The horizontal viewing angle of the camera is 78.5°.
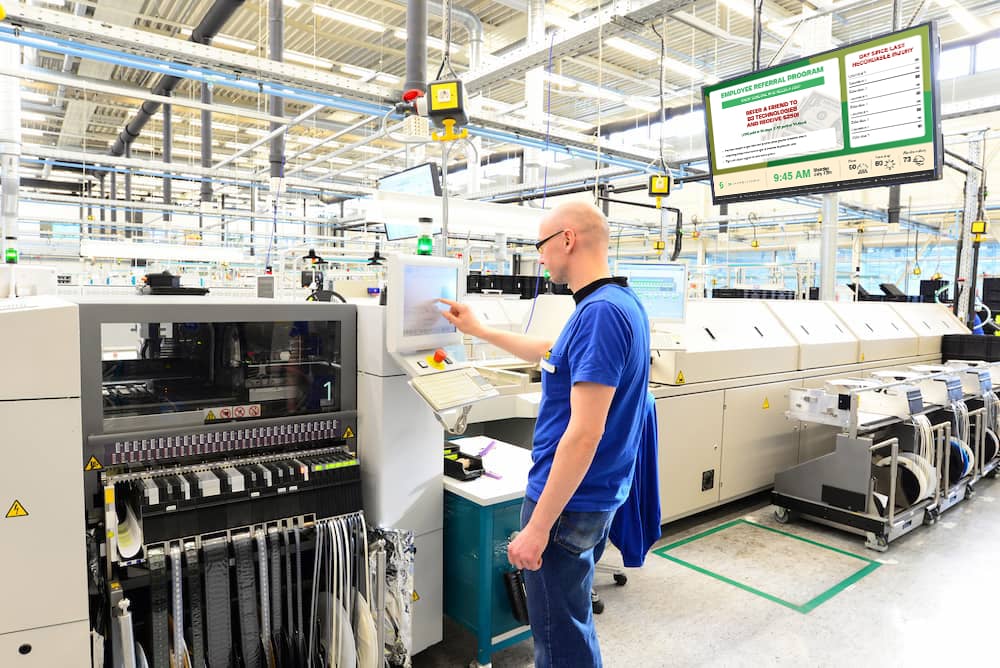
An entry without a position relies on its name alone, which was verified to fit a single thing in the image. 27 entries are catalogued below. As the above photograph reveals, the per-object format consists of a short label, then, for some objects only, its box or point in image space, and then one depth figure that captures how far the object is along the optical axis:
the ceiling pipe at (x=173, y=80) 5.02
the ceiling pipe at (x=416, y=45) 3.06
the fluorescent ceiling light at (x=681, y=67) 6.13
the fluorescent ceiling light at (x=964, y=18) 4.77
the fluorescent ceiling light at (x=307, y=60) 7.29
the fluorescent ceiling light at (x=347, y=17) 5.96
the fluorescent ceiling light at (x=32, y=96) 8.72
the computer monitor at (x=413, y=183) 4.30
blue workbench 1.88
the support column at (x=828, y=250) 4.49
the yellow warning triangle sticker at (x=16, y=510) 1.29
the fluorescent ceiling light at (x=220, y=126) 9.79
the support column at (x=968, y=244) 5.35
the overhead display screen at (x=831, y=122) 2.83
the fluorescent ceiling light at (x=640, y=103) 6.30
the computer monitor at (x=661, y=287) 3.00
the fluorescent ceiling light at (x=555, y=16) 5.74
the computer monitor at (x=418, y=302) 1.73
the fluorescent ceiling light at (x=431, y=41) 6.62
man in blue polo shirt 1.31
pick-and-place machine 1.32
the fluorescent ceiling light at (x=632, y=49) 6.01
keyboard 1.64
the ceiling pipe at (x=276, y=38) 5.11
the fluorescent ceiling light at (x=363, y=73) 7.28
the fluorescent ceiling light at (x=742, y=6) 4.14
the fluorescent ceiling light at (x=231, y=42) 6.71
